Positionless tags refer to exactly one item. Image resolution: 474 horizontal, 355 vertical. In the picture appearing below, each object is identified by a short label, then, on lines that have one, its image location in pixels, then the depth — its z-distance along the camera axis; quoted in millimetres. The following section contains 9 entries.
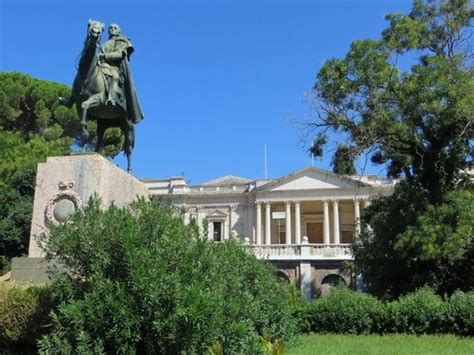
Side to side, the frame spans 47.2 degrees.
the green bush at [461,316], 11570
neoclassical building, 53125
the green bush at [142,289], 5625
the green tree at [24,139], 23750
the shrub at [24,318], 6844
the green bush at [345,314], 12391
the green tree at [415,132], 16125
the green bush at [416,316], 11871
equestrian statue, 9484
